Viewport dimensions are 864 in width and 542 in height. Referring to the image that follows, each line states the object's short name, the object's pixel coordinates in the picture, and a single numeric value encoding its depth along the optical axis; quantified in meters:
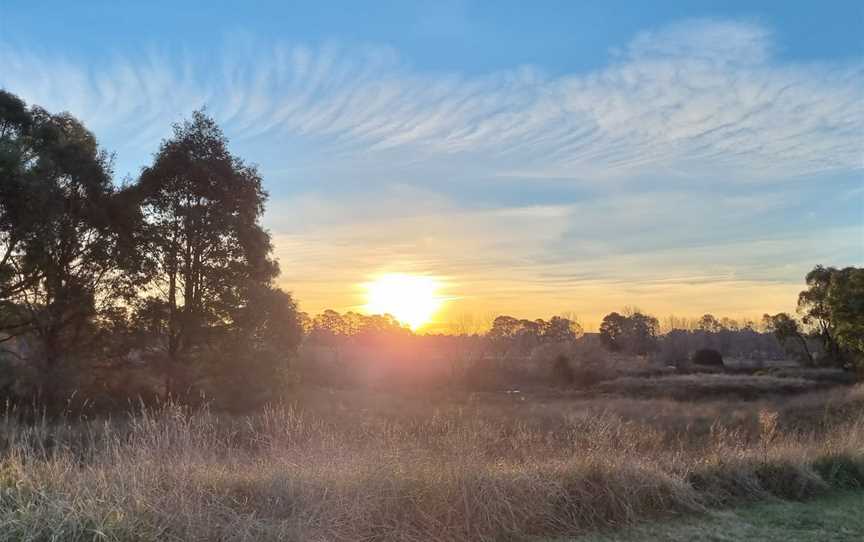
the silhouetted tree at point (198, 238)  21.59
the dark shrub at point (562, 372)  54.97
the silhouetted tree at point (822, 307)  50.17
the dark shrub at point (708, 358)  67.25
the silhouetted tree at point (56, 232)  18.47
